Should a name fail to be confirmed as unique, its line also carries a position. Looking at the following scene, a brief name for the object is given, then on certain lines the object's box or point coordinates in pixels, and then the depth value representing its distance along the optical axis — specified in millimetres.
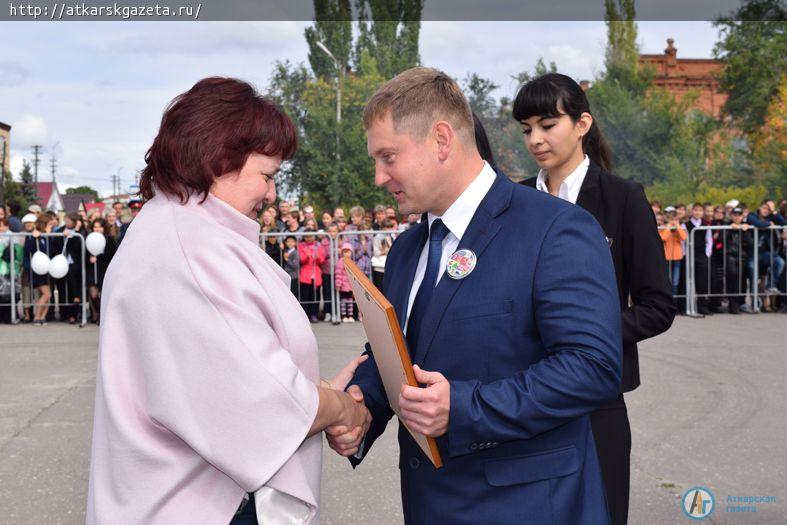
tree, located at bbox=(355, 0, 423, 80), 49438
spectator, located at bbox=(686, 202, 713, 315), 13805
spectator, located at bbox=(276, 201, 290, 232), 13938
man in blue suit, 1925
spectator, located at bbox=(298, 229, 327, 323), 13438
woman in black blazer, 2836
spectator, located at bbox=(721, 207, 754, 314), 13883
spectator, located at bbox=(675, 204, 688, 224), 14570
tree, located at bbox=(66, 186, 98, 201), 136950
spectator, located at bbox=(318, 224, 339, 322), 13555
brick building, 59875
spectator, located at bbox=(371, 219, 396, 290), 13070
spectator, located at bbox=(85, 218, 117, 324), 13133
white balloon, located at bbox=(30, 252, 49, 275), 12992
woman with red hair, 1888
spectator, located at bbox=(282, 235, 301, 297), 13349
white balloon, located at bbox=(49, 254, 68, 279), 12969
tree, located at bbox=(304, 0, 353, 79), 48562
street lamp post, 37269
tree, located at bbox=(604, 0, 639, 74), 49125
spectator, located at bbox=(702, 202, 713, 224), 14627
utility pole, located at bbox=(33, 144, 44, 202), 92750
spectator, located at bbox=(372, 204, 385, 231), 14602
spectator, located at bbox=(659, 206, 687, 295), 13773
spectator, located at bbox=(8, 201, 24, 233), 14031
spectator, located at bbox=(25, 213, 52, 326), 13234
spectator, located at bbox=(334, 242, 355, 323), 13188
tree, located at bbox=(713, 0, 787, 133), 40812
